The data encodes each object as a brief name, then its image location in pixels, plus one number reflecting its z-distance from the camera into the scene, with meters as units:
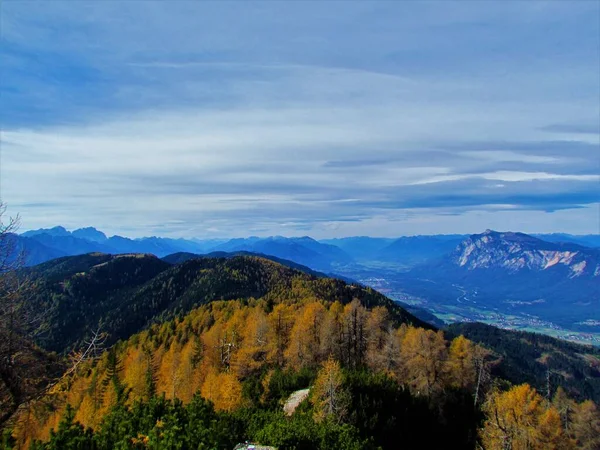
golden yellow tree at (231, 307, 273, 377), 71.25
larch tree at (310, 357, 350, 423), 42.91
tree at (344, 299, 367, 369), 75.75
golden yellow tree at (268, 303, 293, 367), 76.12
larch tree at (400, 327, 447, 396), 71.06
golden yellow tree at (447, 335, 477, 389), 74.94
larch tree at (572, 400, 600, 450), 77.12
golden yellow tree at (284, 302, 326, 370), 70.94
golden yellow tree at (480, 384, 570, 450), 53.81
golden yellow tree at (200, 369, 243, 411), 53.66
